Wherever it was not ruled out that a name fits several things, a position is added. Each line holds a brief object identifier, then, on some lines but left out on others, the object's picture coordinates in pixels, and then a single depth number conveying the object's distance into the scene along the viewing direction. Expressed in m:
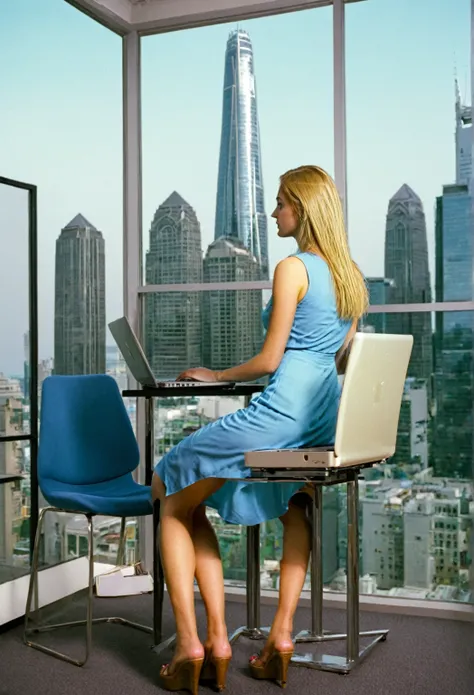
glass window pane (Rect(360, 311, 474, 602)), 3.87
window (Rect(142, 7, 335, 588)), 4.17
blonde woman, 2.87
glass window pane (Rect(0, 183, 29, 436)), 3.60
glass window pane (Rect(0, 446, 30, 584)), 3.59
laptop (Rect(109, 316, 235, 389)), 3.51
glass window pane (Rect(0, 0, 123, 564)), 3.71
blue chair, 3.34
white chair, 2.73
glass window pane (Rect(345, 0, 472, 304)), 3.90
